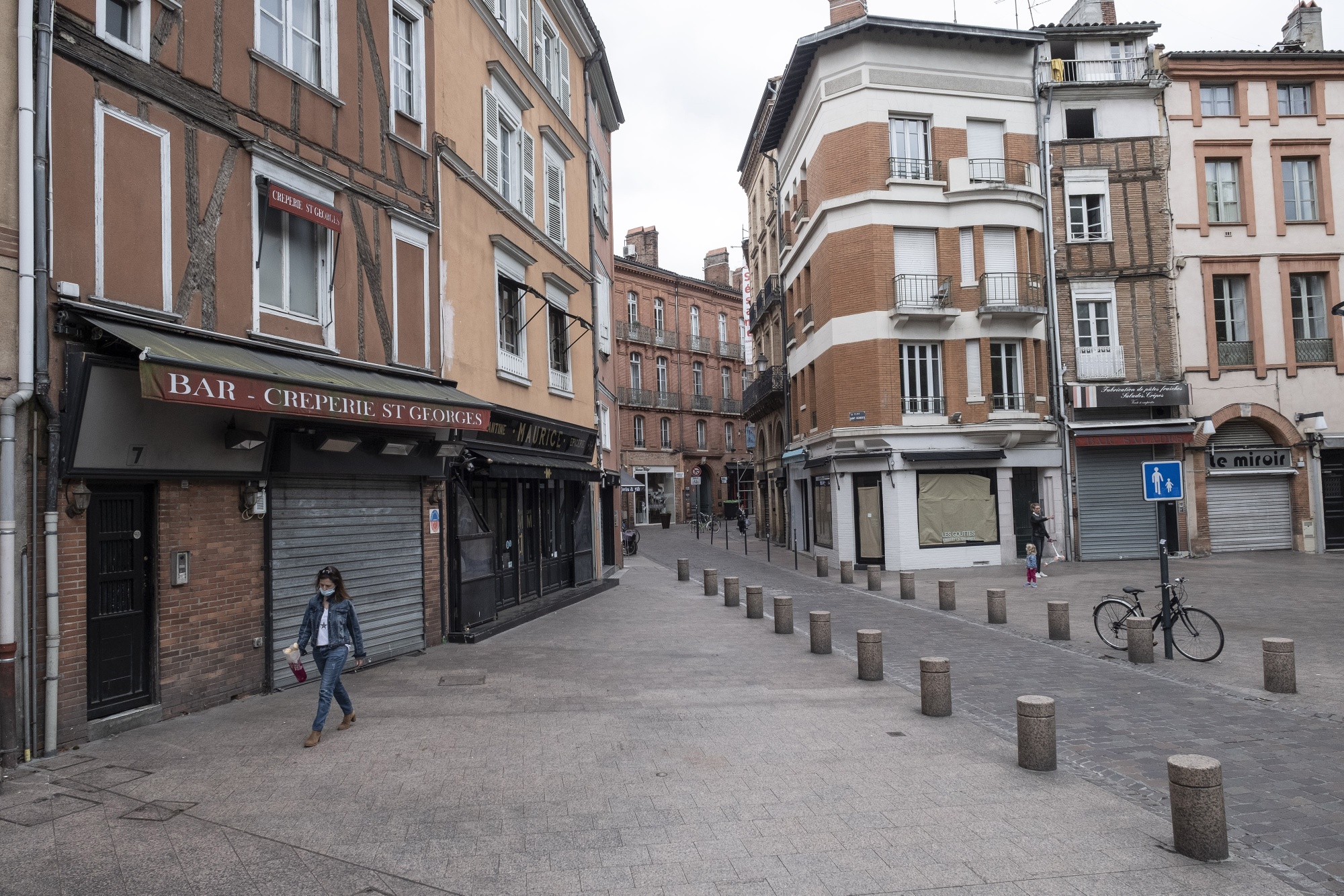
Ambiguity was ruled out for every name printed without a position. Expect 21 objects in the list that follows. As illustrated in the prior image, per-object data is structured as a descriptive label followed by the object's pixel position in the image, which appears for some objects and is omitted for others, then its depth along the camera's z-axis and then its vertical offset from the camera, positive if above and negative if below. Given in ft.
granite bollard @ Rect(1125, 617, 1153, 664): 34.78 -5.95
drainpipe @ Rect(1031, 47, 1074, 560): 81.25 +14.64
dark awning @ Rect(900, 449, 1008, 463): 77.46 +3.03
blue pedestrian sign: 35.42 +0.10
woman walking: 24.99 -3.34
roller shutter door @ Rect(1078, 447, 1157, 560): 81.71 -2.06
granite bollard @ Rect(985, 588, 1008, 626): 45.70 -5.98
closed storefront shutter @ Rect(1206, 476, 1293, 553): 82.79 -2.94
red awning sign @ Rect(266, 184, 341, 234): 31.35 +11.02
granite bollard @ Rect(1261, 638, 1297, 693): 29.37 -6.06
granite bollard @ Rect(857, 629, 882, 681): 32.71 -5.94
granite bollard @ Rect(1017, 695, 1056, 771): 21.81 -5.97
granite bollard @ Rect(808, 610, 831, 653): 38.27 -5.86
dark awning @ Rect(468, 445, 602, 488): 45.34 +2.17
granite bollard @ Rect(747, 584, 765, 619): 49.37 -5.82
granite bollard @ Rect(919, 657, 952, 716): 27.27 -5.89
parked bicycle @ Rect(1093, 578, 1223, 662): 34.86 -5.73
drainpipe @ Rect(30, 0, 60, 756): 22.94 +4.95
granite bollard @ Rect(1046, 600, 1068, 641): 40.47 -5.98
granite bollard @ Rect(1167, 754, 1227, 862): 16.61 -6.09
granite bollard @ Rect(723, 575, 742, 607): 54.90 -5.74
